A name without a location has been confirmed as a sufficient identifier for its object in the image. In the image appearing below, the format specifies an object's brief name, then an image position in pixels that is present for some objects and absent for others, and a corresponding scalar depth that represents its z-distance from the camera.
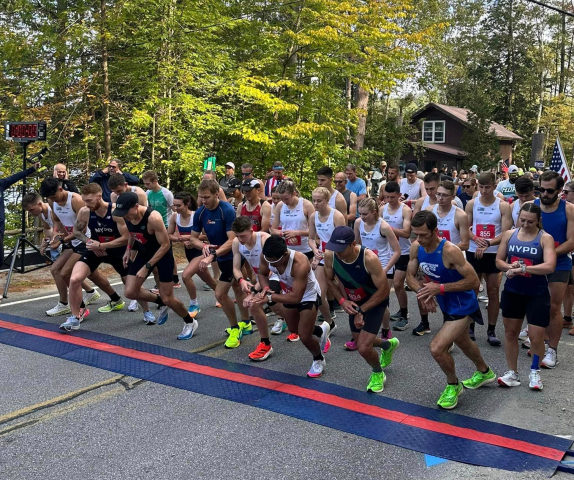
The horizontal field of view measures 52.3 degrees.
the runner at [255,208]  8.30
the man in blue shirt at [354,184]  11.12
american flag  11.41
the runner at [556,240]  6.34
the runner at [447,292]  5.13
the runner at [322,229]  7.27
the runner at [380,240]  6.84
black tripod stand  9.25
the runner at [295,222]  7.85
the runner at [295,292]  5.51
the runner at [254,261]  6.09
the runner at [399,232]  7.69
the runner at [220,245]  7.16
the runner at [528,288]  5.53
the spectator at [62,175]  9.81
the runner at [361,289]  5.42
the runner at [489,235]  7.30
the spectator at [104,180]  10.36
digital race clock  9.55
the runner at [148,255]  7.23
